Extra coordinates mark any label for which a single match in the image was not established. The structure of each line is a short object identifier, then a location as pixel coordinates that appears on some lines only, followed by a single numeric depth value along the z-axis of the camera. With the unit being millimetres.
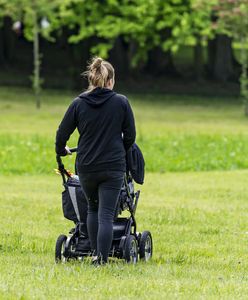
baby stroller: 17589
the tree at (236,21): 65708
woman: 16814
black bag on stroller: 17693
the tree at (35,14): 73274
